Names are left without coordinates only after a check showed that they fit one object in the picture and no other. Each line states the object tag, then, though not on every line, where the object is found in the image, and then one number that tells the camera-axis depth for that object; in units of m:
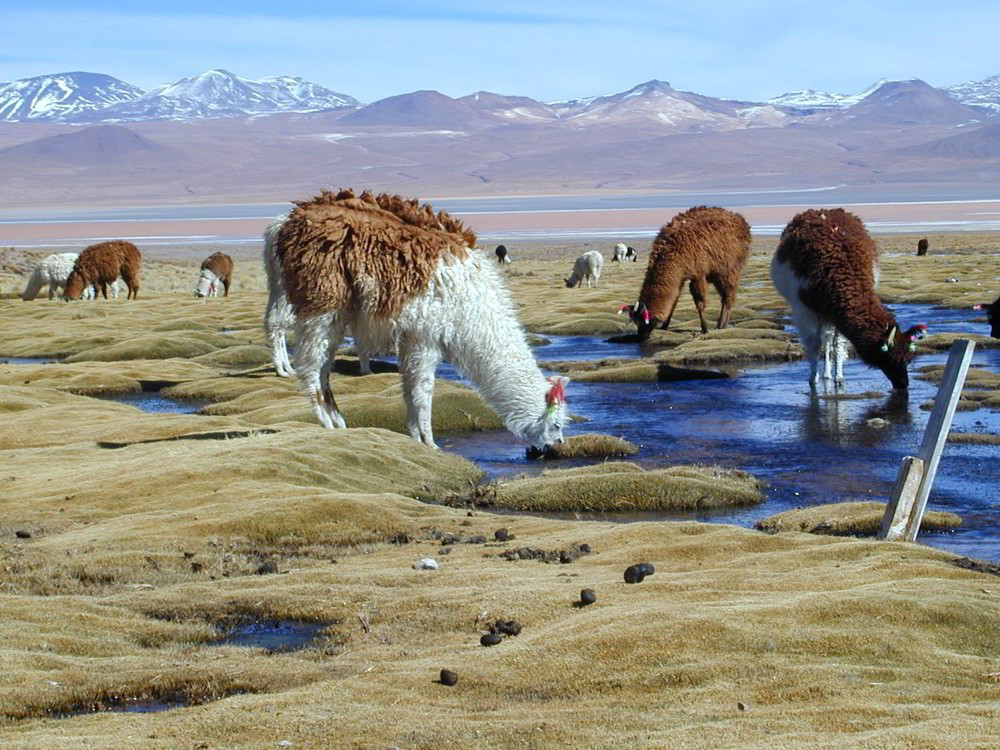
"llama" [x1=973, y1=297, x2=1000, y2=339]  26.47
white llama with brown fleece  15.61
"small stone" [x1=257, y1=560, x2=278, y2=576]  10.34
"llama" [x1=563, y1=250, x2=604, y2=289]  48.44
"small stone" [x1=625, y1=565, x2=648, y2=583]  9.17
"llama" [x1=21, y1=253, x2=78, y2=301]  47.81
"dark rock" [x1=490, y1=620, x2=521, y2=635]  8.18
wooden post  10.52
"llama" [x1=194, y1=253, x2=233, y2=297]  48.31
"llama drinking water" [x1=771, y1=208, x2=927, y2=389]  21.02
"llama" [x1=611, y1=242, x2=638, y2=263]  65.69
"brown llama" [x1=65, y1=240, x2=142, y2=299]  47.00
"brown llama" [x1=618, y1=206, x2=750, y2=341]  28.47
